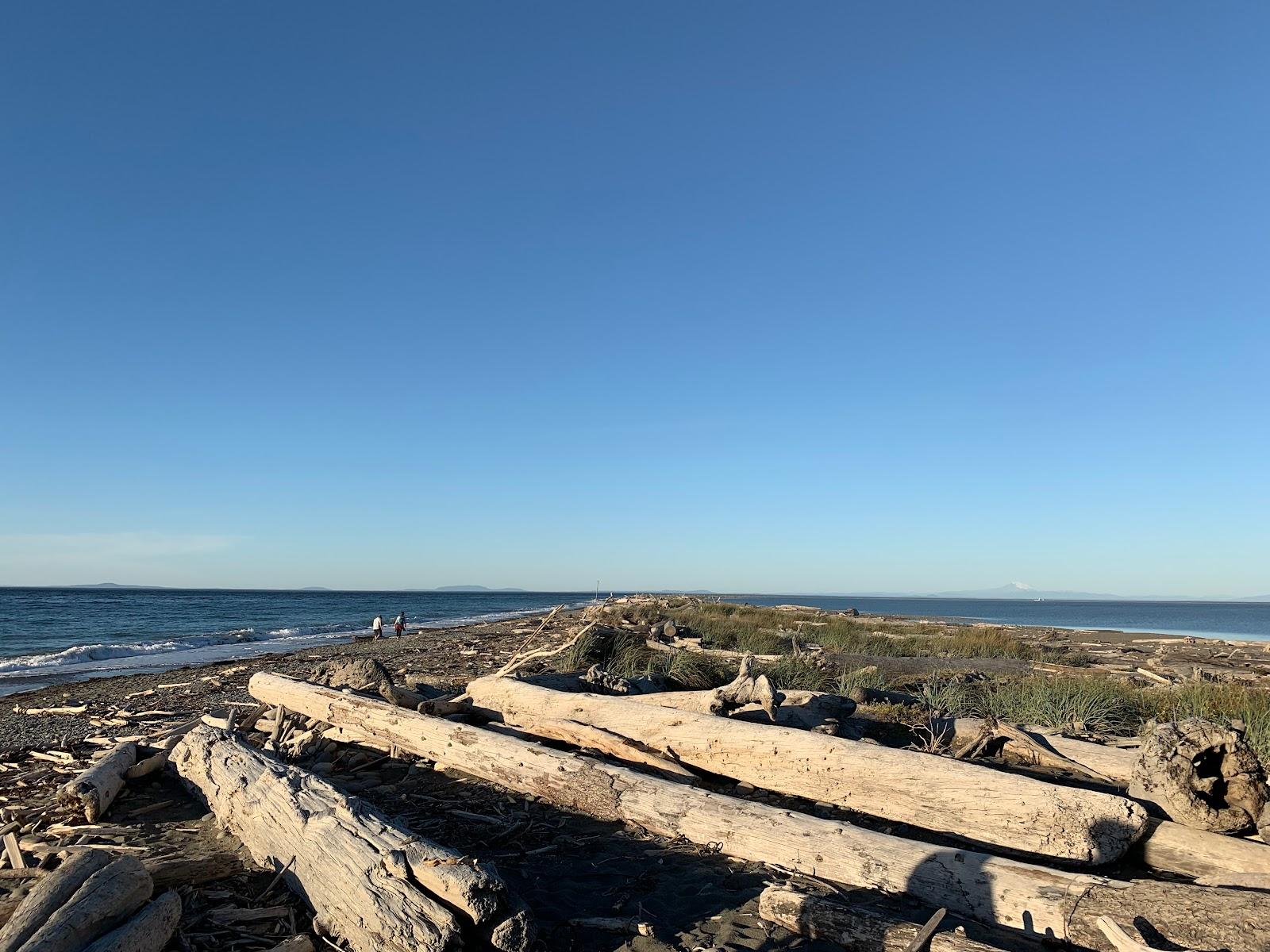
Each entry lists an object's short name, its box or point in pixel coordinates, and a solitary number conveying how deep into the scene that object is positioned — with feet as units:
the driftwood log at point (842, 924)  10.85
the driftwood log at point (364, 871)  11.08
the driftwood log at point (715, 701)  23.21
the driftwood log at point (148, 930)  10.70
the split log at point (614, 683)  28.91
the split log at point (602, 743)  20.24
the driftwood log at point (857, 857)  10.88
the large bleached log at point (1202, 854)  13.25
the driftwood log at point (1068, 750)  19.52
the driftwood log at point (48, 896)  10.04
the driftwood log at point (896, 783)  14.35
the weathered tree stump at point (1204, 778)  14.43
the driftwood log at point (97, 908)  10.09
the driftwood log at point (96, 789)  18.75
